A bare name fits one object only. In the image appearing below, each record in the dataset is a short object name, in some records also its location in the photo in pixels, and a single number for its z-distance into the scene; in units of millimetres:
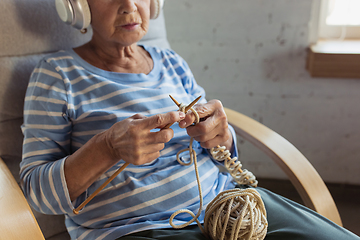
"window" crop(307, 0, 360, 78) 1443
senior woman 789
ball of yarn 729
